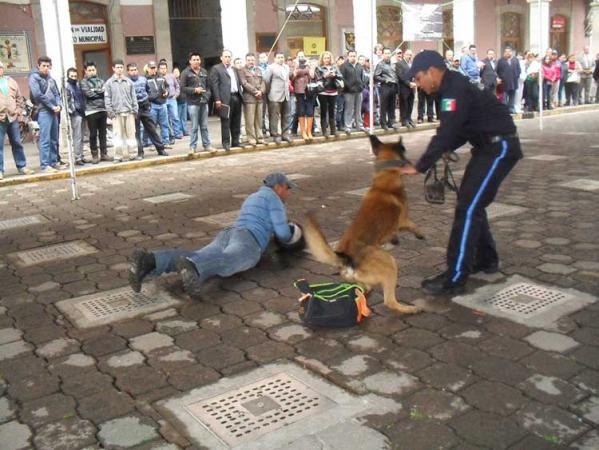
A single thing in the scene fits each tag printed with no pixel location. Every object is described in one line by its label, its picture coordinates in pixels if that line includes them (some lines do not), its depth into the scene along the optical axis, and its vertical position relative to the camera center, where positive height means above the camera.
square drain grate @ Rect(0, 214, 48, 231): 8.38 -1.34
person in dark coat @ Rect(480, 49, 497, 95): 19.00 +0.69
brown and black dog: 4.43 -0.92
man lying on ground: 5.13 -1.15
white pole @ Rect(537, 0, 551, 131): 14.85 +1.11
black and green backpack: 4.48 -1.40
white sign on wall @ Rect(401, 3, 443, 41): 19.23 +2.35
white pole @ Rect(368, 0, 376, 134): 12.61 +1.19
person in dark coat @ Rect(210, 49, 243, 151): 14.02 +0.30
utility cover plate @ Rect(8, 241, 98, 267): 6.66 -1.42
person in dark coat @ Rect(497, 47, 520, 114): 19.33 +0.73
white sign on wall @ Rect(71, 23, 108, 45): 18.56 +2.40
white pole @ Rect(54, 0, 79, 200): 9.52 -0.18
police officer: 4.75 -0.34
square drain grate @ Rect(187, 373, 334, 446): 3.30 -1.61
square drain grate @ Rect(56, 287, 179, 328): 4.95 -1.52
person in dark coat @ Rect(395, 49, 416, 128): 17.00 +0.16
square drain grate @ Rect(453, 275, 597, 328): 4.53 -1.53
